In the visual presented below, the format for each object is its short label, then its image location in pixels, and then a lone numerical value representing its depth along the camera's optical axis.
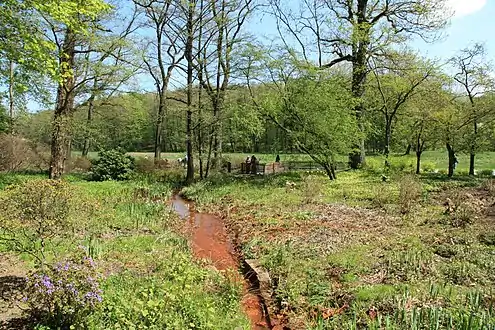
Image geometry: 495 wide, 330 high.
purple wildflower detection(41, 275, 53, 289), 4.45
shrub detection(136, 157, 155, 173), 24.23
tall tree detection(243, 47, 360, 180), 18.48
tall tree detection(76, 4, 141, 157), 20.66
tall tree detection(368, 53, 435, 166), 22.42
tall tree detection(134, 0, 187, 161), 24.88
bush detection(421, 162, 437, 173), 26.31
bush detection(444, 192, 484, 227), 9.47
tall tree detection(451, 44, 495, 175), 20.53
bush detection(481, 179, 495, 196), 13.84
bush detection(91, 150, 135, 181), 21.11
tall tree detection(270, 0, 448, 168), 21.36
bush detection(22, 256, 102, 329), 4.52
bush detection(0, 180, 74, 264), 5.68
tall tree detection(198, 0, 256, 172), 23.23
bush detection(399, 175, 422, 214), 11.62
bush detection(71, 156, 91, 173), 26.28
